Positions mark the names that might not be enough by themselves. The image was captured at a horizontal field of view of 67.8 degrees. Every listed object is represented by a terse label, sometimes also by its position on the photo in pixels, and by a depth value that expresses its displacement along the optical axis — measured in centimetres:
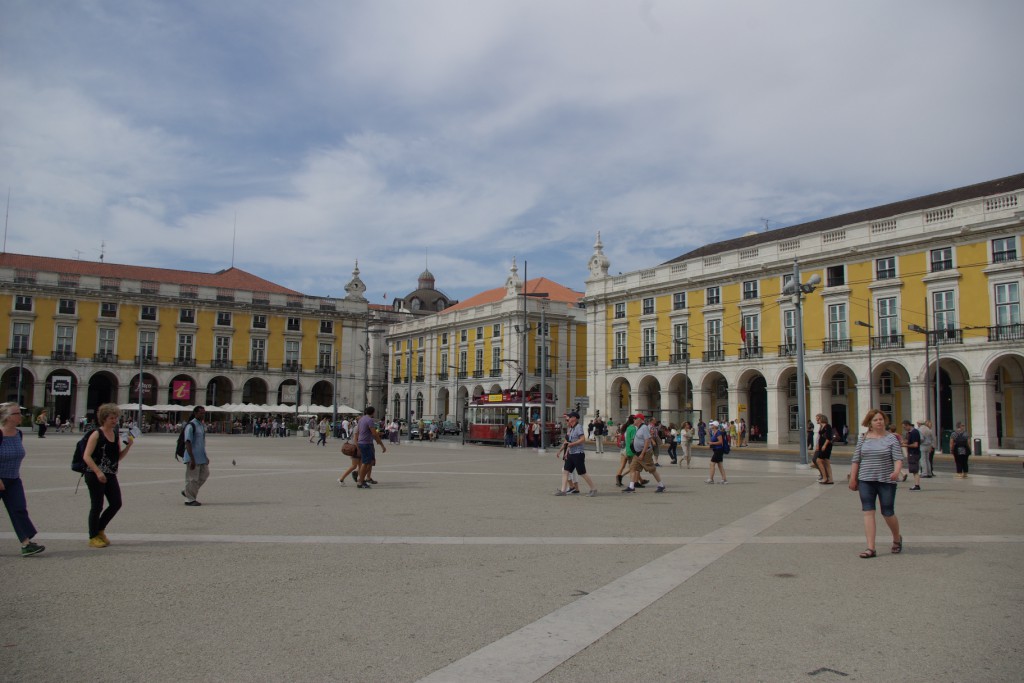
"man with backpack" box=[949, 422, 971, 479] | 2036
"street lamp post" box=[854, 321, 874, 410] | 4233
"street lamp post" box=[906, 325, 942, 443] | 3562
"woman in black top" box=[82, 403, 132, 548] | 835
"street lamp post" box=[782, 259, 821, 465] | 2525
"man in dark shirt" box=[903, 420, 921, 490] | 1714
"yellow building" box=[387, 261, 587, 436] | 7212
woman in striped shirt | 845
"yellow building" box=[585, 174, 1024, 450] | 3859
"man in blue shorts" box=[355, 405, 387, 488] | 1586
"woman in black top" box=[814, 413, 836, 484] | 1805
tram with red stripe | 4428
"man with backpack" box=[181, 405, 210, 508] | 1233
